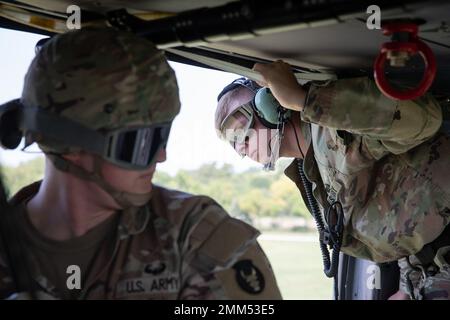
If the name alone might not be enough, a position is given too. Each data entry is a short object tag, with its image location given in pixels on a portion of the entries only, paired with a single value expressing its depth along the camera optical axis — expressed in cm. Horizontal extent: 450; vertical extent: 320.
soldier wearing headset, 230
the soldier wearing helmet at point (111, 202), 171
